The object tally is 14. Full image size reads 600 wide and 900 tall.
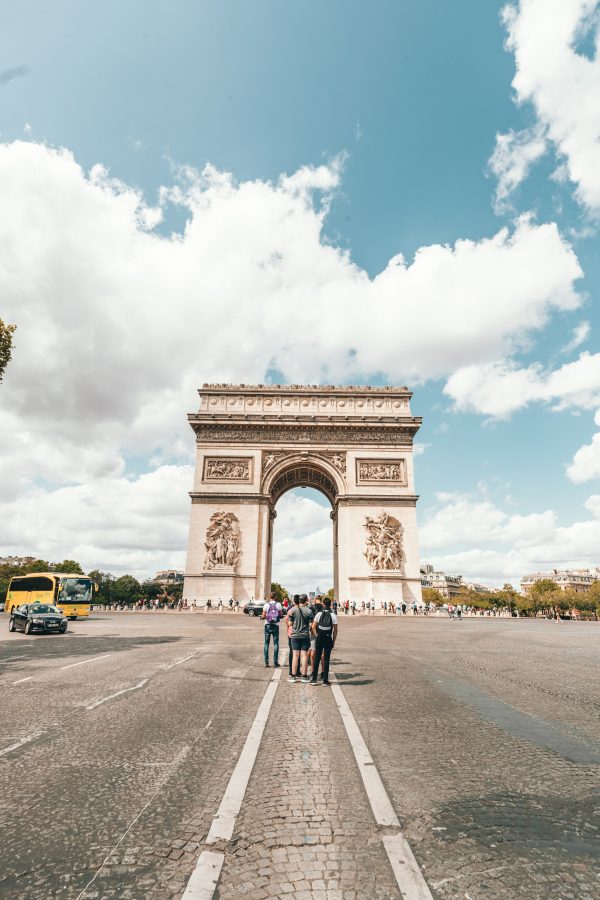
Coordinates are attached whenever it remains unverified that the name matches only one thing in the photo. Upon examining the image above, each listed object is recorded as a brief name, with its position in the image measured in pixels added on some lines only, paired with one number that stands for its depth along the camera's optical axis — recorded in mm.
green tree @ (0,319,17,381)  17797
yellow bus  26141
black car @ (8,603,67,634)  18219
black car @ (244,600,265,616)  32844
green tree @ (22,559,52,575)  86712
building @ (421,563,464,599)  172125
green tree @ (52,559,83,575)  91812
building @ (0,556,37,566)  167462
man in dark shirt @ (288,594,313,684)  8648
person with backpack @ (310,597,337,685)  7957
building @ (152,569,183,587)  162000
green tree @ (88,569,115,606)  92238
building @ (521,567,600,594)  151125
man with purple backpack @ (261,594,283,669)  10000
